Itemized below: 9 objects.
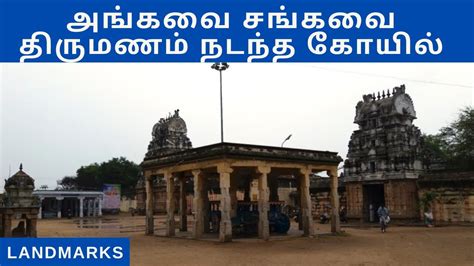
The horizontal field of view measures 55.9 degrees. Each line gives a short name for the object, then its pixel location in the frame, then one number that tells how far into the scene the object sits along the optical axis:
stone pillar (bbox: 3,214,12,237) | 19.00
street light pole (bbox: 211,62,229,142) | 32.82
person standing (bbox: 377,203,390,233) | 24.41
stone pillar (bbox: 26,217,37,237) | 19.75
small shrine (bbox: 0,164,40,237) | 19.08
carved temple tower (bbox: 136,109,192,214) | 50.72
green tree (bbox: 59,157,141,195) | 74.38
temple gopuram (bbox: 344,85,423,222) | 30.55
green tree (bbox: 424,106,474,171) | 31.84
